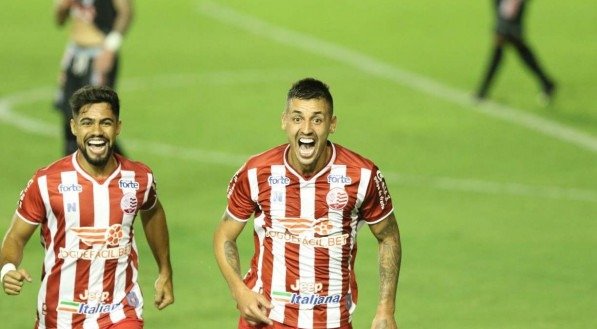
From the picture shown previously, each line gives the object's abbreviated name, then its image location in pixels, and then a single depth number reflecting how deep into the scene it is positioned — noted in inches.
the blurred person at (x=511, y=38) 1459.2
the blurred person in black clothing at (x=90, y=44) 1085.1
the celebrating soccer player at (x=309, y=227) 605.0
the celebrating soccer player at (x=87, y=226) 600.7
